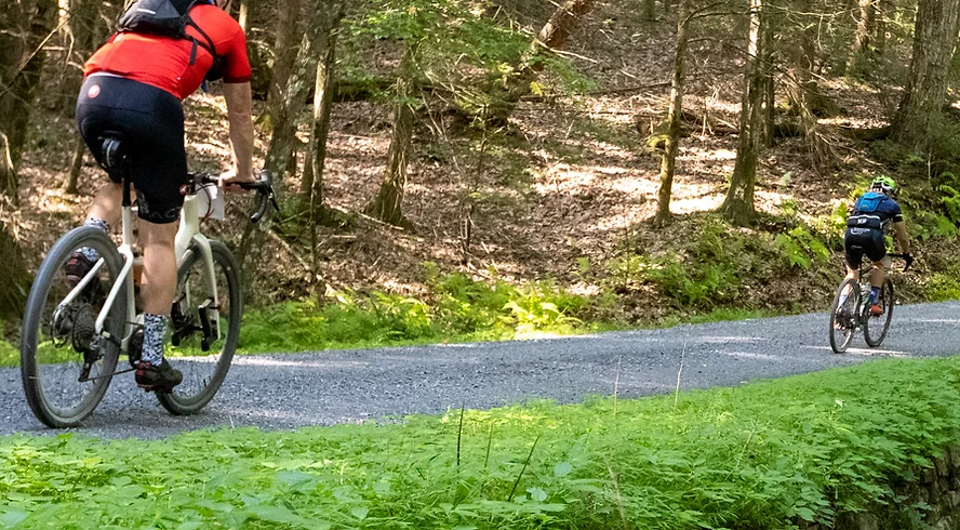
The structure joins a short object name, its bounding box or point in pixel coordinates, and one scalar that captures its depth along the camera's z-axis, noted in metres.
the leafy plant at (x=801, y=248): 16.53
